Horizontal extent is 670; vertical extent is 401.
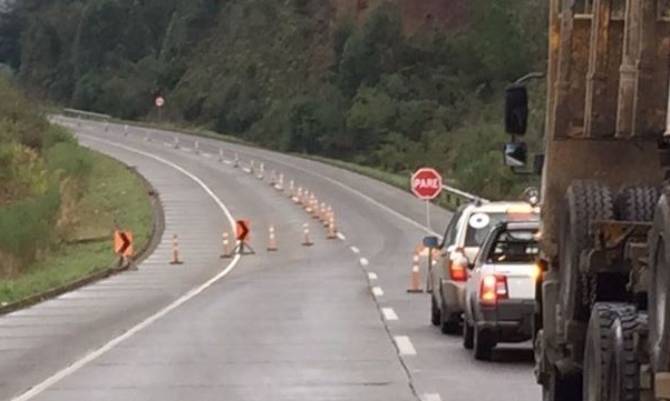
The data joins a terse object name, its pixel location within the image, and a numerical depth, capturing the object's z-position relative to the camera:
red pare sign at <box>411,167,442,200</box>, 46.69
